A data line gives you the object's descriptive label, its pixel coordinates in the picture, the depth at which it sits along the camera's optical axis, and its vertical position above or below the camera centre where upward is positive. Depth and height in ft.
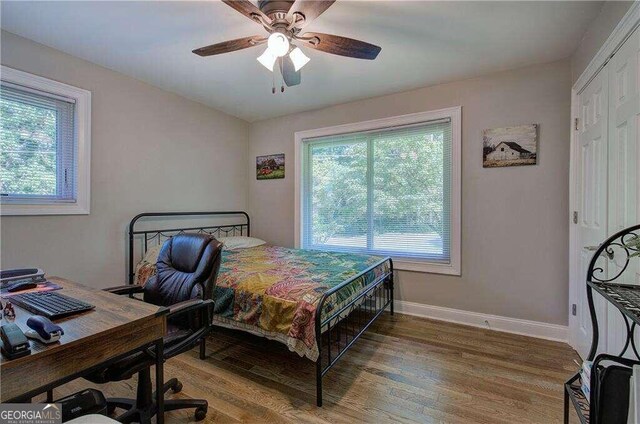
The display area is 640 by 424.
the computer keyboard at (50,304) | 3.64 -1.29
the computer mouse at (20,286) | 4.65 -1.29
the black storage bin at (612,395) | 3.09 -1.99
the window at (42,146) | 7.16 +1.74
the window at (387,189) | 9.96 +0.90
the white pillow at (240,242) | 11.18 -1.26
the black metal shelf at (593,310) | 3.21 -1.04
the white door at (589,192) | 6.18 +0.52
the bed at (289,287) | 5.92 -1.84
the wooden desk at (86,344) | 2.64 -1.46
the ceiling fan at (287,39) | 5.22 +3.60
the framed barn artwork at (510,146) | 8.59 +2.08
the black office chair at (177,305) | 4.50 -1.85
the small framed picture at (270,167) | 13.21 +2.12
